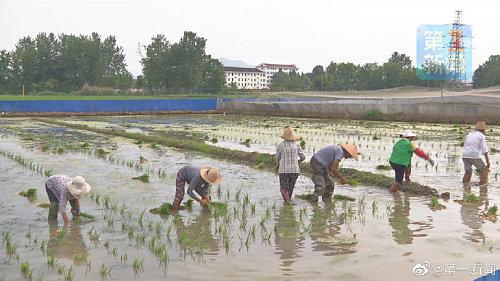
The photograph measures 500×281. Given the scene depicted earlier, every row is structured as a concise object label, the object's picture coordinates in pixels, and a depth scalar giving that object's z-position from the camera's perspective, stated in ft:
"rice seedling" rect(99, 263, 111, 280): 15.96
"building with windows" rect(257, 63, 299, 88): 585.63
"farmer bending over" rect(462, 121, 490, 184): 31.83
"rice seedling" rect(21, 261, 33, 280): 15.92
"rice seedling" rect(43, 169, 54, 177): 35.81
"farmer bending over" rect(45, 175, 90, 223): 21.85
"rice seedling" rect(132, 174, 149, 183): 33.61
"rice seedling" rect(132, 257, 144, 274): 16.58
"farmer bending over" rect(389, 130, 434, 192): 27.94
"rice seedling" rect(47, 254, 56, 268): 16.83
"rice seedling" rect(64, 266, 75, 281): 15.65
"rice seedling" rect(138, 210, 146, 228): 22.14
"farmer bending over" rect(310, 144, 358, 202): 26.50
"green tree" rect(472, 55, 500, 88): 245.37
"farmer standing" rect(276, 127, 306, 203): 26.30
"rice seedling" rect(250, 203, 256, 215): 24.80
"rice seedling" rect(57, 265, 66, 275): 16.17
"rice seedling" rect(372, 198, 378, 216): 24.32
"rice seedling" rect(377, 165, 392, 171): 38.32
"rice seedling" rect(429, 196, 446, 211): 24.91
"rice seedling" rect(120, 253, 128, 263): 17.40
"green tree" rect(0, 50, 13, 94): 250.82
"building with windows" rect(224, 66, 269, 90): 509.35
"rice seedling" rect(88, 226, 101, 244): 19.88
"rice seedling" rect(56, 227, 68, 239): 20.03
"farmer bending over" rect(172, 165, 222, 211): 23.77
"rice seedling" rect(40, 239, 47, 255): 18.57
